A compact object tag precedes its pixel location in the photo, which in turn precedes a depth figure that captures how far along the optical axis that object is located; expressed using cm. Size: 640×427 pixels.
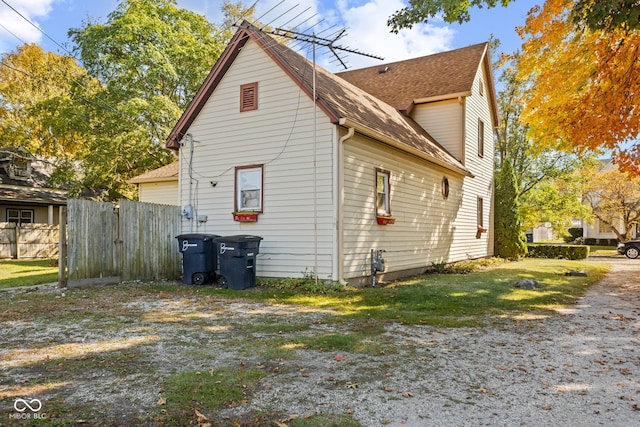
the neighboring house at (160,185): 1761
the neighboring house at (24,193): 2325
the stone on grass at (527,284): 1032
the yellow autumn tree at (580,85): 1003
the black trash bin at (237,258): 997
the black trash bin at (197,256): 1072
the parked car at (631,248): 2366
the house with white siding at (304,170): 1011
